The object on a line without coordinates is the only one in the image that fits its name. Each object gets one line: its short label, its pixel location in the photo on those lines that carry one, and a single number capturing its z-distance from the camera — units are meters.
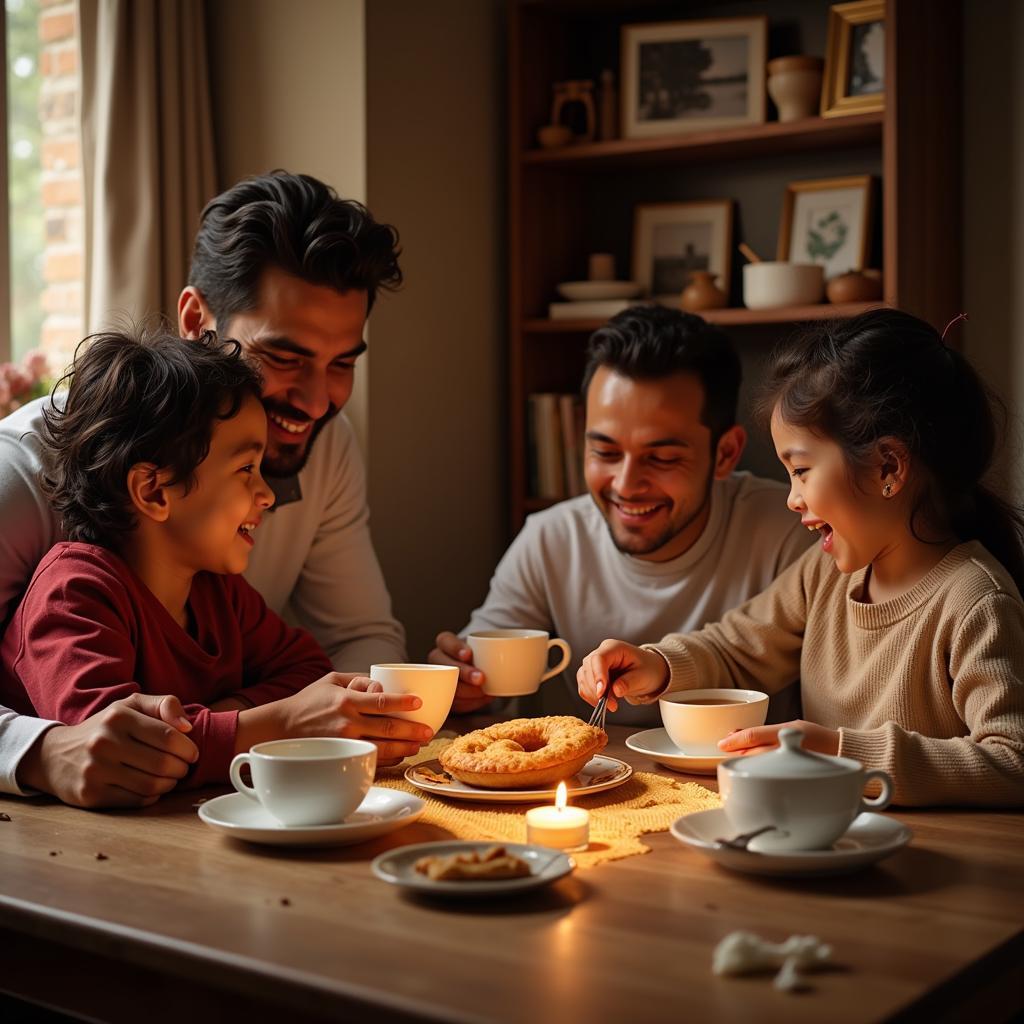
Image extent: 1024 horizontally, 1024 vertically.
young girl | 1.74
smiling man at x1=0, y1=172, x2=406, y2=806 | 1.53
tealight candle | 1.33
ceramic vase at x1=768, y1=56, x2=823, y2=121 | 3.20
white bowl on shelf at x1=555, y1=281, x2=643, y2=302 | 3.53
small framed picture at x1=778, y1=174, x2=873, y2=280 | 3.25
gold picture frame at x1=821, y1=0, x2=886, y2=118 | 3.11
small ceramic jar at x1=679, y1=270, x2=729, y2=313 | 3.35
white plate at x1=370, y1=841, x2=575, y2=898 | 1.16
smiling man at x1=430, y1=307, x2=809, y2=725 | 2.48
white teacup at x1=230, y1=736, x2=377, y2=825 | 1.33
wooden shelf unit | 3.02
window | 3.42
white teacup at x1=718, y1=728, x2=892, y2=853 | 1.21
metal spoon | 1.24
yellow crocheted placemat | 1.37
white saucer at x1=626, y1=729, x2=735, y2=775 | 1.67
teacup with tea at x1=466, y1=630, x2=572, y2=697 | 1.95
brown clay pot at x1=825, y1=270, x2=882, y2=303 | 3.10
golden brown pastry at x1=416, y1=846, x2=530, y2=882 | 1.18
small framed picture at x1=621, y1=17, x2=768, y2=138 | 3.37
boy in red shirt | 1.67
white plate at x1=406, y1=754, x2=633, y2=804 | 1.53
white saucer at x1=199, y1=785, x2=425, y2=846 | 1.33
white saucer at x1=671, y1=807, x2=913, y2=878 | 1.22
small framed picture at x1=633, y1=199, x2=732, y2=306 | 3.55
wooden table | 0.97
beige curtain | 3.18
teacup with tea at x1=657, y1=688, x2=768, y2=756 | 1.66
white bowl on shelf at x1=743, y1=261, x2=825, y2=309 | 3.20
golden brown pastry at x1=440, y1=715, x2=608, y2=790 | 1.54
